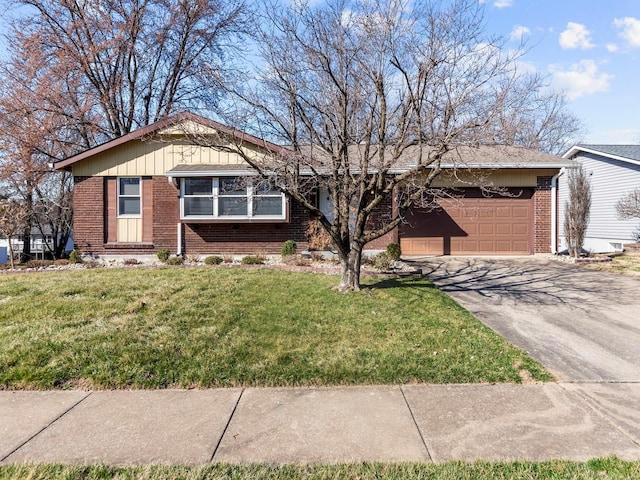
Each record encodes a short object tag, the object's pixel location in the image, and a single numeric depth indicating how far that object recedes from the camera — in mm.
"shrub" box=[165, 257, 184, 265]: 11673
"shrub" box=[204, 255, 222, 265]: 11672
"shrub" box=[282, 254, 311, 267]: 10780
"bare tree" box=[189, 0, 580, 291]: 6211
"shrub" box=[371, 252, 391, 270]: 9891
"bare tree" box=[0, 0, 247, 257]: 16203
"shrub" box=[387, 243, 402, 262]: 10977
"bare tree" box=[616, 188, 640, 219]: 16359
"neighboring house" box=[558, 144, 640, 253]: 17969
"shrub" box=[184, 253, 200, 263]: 12435
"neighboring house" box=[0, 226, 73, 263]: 19766
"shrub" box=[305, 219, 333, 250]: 12758
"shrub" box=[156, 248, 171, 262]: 12234
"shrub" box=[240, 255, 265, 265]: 11430
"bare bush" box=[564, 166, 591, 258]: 12781
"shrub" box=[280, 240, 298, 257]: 12091
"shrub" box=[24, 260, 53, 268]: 11999
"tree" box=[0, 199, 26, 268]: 12219
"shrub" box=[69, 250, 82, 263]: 12492
